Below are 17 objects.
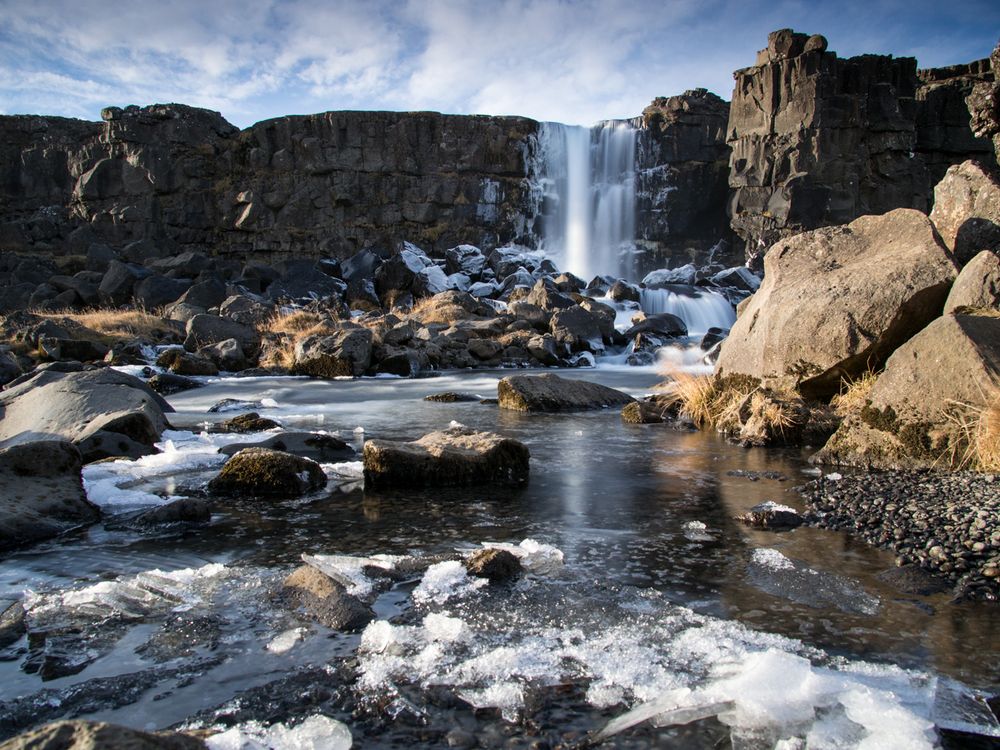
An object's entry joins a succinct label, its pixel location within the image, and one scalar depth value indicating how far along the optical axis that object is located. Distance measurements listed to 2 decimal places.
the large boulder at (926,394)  7.09
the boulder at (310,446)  8.92
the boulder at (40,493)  5.52
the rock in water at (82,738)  2.13
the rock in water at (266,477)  6.94
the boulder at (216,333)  23.42
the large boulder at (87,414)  8.38
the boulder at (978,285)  8.31
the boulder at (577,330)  25.12
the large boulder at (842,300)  9.23
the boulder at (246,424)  10.82
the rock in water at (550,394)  13.28
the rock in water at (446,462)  7.25
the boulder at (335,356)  20.41
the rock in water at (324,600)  3.97
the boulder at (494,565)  4.68
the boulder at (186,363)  20.52
